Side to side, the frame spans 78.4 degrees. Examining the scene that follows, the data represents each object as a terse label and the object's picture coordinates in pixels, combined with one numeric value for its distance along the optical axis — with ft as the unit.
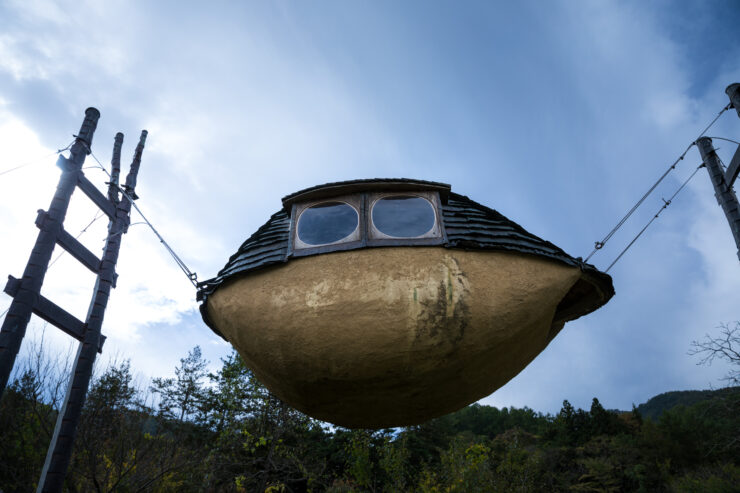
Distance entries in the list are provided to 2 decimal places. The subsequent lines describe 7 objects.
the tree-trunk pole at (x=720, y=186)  23.84
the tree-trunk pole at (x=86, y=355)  20.29
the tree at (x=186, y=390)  103.76
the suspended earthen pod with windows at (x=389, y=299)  11.30
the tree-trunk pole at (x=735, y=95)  22.53
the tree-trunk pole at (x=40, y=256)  19.40
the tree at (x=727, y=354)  34.99
